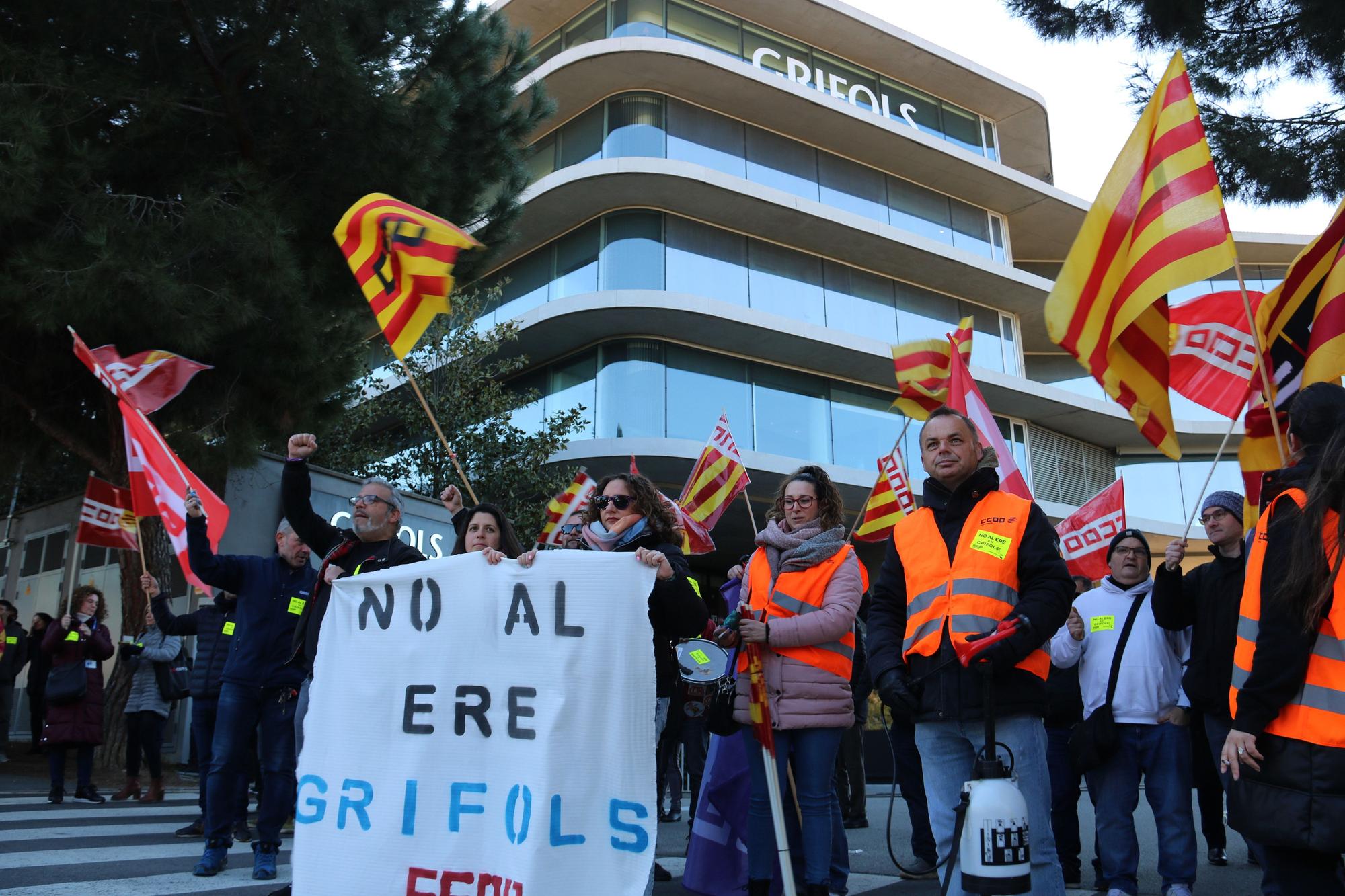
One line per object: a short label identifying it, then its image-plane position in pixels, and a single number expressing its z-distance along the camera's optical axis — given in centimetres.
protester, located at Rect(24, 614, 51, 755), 1264
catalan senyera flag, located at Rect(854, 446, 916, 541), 1032
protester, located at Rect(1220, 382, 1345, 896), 270
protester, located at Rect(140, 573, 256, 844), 710
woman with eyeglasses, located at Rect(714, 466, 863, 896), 435
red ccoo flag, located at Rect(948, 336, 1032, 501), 792
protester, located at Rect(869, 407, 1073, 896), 351
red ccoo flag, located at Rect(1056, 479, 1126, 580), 1059
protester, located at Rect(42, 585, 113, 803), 921
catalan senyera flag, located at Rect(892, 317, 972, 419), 1128
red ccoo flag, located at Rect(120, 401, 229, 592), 789
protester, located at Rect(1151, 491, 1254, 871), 470
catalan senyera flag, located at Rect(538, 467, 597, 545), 998
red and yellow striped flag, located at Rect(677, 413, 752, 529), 1166
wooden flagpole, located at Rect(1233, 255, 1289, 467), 435
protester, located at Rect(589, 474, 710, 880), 409
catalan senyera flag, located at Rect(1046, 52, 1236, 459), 503
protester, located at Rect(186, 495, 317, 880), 535
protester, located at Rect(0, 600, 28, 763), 1308
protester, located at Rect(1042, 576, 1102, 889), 584
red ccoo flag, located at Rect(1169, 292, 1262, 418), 654
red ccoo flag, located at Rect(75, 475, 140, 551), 1096
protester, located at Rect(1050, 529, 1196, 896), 504
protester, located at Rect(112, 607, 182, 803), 927
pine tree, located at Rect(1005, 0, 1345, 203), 805
